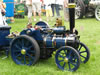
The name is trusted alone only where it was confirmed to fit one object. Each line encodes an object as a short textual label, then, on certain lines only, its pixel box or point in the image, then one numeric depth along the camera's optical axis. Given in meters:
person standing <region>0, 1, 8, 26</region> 5.84
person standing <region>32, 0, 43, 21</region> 8.31
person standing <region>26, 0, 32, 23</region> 8.24
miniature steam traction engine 3.14
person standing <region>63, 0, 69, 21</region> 9.45
